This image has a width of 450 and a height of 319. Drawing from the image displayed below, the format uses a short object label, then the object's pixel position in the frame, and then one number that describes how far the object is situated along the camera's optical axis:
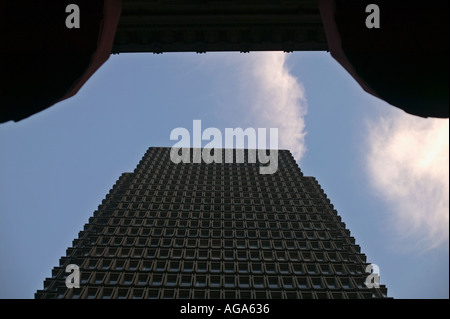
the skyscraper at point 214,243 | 33.84
